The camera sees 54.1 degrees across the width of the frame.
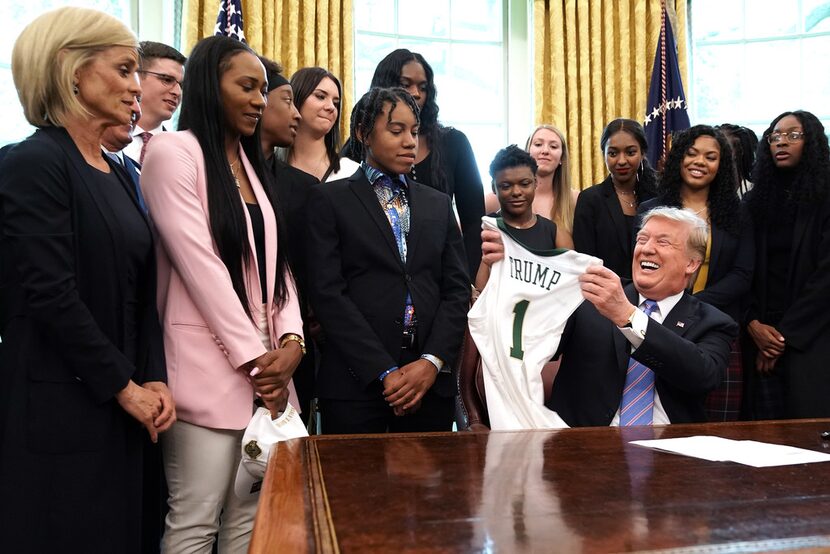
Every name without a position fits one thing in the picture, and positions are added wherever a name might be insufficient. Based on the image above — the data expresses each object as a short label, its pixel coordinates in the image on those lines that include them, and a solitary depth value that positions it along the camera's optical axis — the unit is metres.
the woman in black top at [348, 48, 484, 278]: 3.36
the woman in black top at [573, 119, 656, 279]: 3.76
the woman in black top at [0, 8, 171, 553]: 1.82
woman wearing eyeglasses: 3.47
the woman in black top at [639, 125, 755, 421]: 3.41
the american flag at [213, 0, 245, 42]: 5.04
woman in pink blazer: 2.16
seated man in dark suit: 2.32
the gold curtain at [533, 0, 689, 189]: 6.84
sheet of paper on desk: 1.56
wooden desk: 1.03
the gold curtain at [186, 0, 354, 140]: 5.68
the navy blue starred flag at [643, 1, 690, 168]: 5.90
